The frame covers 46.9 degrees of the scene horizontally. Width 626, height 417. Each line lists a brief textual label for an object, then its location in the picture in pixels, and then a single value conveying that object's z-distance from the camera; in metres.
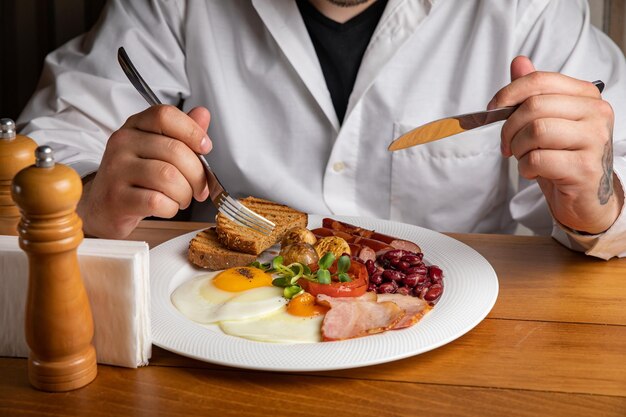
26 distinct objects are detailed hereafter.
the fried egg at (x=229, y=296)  1.09
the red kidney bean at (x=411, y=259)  1.26
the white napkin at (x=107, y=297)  0.93
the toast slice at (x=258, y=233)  1.36
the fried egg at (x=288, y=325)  1.03
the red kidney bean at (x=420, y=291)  1.17
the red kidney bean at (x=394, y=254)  1.27
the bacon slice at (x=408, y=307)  1.06
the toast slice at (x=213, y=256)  1.33
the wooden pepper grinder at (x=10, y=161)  1.01
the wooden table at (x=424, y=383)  0.90
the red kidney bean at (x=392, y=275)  1.21
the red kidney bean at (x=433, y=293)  1.16
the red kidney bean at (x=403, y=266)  1.24
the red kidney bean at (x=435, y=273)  1.23
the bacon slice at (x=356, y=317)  1.03
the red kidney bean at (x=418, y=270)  1.23
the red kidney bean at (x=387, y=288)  1.19
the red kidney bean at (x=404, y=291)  1.19
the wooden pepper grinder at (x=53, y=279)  0.80
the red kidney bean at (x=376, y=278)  1.22
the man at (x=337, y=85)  1.84
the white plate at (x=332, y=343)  0.95
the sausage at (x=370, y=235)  1.38
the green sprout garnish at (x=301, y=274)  1.14
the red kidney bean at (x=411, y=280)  1.20
